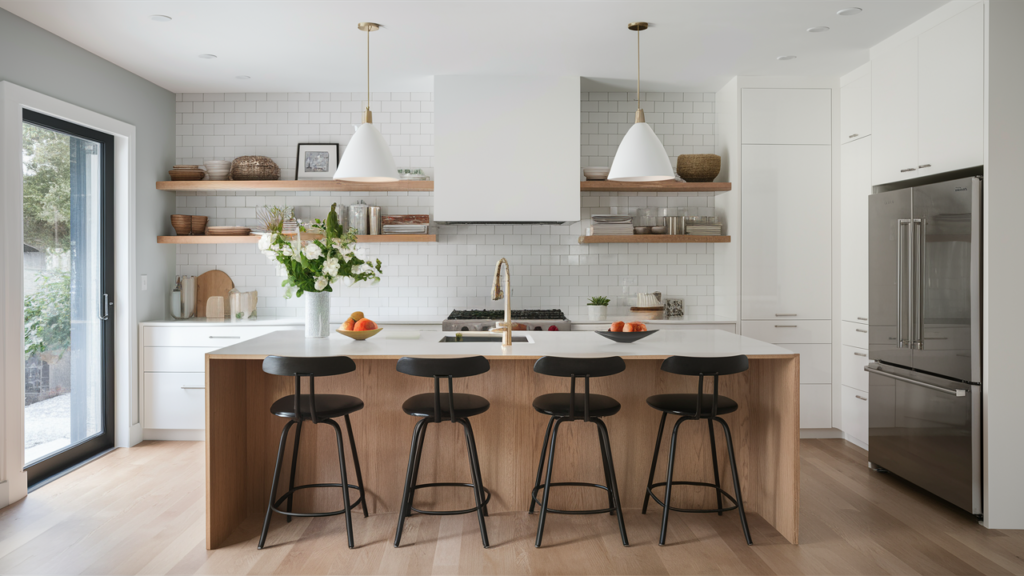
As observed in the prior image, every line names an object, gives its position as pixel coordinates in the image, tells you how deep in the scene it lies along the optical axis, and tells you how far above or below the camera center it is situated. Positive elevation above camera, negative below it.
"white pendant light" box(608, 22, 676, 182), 3.16 +0.61
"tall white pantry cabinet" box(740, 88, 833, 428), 4.82 +0.39
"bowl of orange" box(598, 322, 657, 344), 3.19 -0.26
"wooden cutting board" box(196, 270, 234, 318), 5.34 -0.04
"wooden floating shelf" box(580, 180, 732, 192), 4.93 +0.73
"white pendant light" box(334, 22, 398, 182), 3.28 +0.63
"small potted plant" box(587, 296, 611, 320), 4.99 -0.21
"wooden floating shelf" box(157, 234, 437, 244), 5.00 +0.34
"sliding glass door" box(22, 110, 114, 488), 3.86 -0.07
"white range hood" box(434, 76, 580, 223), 4.83 +1.01
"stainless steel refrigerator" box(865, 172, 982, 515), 3.18 -0.31
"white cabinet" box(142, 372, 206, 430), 4.75 -0.86
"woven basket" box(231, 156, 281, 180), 5.14 +0.91
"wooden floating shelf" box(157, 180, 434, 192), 4.98 +0.76
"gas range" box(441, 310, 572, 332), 4.63 -0.31
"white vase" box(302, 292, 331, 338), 3.38 -0.17
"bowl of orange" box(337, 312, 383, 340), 3.23 -0.24
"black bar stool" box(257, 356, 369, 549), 2.71 -0.56
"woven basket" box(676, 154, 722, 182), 4.95 +0.88
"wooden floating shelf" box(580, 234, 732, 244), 4.97 +0.32
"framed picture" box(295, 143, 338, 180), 5.27 +0.99
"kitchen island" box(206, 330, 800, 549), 3.27 -0.82
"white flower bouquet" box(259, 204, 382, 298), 3.24 +0.12
